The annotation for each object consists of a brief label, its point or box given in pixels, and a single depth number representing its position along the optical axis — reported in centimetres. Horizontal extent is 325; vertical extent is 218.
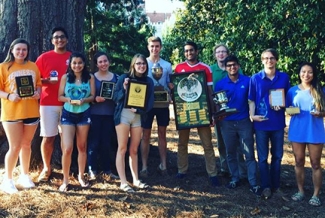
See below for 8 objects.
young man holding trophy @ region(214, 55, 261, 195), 596
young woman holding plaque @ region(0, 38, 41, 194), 540
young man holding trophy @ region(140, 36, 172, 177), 621
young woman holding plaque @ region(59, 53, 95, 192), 554
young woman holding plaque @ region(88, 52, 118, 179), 587
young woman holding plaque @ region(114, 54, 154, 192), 568
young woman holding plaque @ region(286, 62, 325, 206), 557
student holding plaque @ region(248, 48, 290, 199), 580
